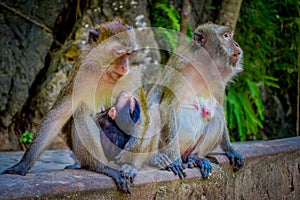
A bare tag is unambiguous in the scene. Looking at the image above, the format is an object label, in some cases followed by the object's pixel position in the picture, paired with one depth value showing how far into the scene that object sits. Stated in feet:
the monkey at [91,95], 9.71
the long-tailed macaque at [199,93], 12.08
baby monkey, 10.08
